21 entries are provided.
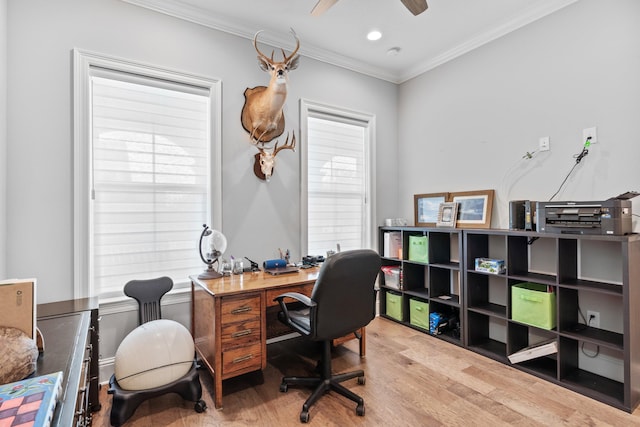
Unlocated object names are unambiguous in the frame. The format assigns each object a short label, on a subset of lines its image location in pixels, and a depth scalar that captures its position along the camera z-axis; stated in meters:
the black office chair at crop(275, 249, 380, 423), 1.89
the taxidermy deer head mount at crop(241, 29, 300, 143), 2.59
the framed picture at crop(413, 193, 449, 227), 3.44
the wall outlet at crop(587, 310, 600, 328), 2.34
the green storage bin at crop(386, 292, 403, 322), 3.48
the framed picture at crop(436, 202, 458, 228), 3.17
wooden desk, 2.04
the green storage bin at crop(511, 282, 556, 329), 2.33
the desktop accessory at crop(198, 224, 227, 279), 2.50
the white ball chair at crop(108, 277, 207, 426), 1.84
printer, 2.01
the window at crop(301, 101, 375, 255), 3.30
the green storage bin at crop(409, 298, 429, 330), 3.21
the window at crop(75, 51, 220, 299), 2.24
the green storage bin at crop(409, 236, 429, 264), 3.20
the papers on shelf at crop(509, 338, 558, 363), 2.36
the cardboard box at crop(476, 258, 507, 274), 2.68
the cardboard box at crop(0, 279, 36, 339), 1.10
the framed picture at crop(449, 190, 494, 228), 2.97
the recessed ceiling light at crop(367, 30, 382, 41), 2.97
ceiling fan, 1.97
